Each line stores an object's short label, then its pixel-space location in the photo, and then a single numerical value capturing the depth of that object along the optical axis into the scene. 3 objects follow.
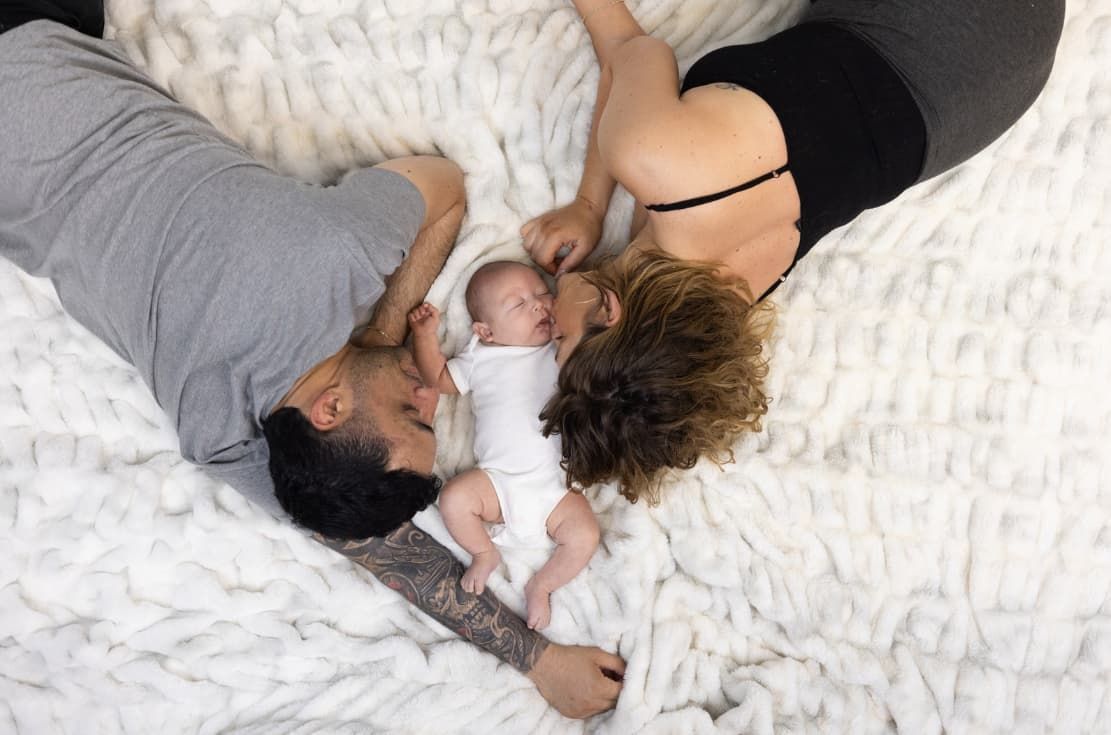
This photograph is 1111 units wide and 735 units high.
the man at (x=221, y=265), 1.36
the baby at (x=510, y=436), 1.61
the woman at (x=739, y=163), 1.35
